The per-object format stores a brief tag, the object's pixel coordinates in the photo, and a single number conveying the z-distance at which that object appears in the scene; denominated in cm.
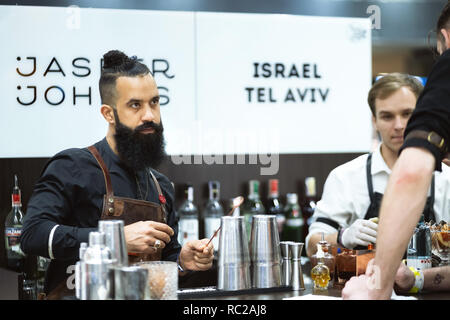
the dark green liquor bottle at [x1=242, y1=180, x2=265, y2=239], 295
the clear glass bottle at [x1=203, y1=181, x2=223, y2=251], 291
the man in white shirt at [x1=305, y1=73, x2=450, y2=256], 256
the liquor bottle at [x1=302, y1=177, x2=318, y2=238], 317
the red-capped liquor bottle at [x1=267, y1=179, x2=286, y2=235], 303
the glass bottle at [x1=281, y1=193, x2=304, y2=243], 309
